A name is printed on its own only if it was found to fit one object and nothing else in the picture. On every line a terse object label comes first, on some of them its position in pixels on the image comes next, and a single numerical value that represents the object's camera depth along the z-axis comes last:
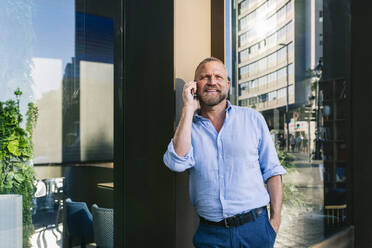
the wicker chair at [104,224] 2.56
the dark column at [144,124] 2.45
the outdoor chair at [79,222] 2.43
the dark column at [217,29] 2.96
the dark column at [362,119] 4.73
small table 2.55
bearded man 2.02
